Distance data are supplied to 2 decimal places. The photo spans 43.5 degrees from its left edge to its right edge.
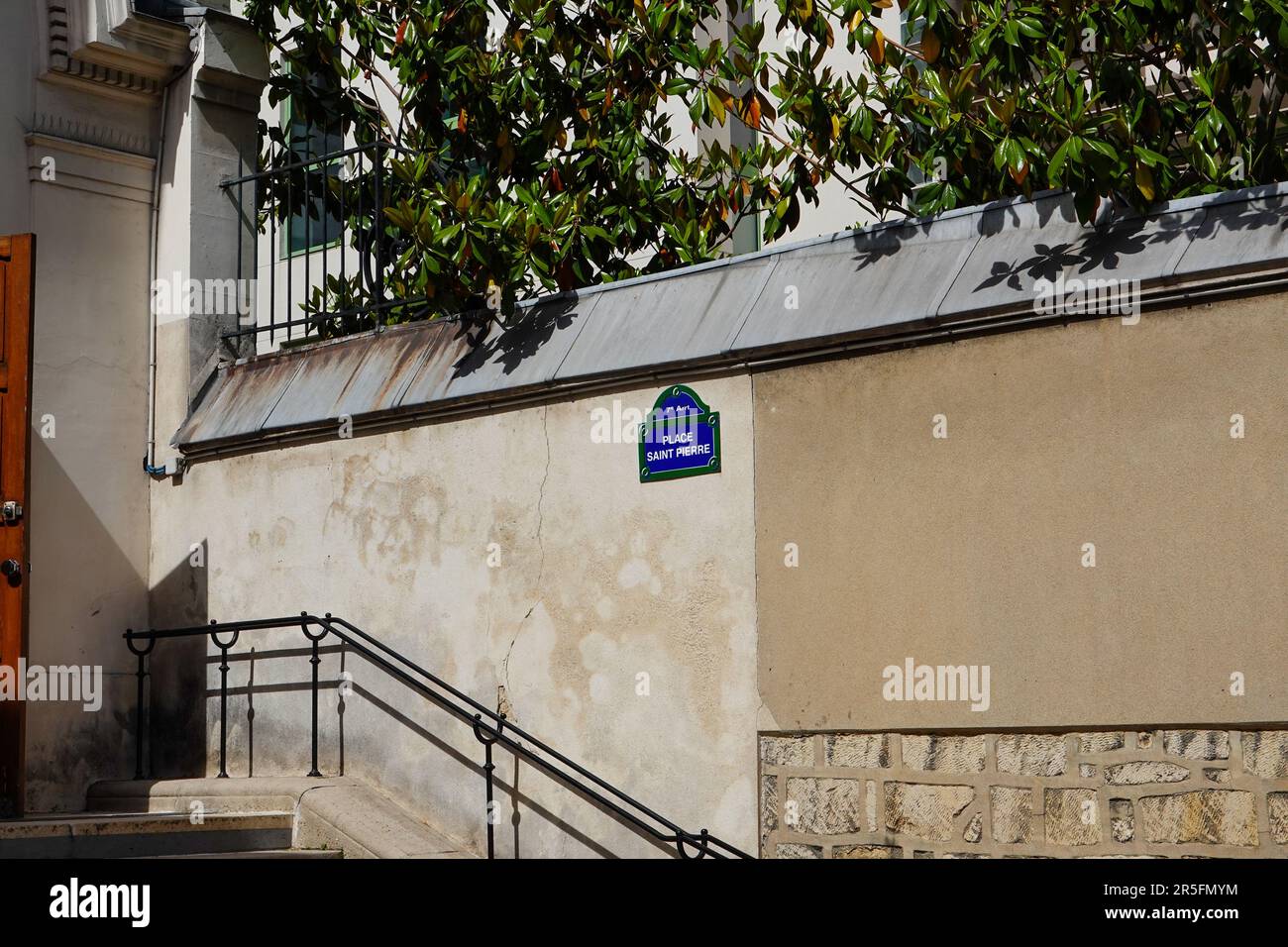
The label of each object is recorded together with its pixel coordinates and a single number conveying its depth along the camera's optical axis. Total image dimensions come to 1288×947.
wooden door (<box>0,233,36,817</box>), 7.48
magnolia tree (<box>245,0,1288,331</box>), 6.35
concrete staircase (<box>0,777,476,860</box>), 6.96
